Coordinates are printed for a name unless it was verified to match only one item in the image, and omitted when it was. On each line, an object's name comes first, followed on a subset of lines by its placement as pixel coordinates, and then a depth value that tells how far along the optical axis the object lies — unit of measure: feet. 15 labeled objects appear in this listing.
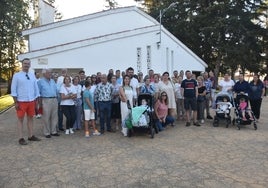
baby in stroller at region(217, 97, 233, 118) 22.87
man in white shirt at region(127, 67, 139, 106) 22.12
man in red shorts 17.56
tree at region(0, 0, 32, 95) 47.26
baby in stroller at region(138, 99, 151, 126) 19.37
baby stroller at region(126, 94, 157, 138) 19.37
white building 36.49
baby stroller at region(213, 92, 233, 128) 22.90
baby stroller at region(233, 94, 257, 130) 22.03
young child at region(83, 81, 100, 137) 20.05
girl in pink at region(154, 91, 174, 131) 21.68
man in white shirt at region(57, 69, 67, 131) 21.67
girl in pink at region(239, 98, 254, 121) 22.11
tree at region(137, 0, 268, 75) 65.19
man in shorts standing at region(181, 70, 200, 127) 23.16
